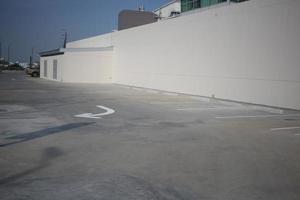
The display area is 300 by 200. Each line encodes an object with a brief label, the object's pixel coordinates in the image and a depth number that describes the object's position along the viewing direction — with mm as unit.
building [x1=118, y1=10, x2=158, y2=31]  32954
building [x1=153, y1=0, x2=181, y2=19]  30558
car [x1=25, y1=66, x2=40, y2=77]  42541
